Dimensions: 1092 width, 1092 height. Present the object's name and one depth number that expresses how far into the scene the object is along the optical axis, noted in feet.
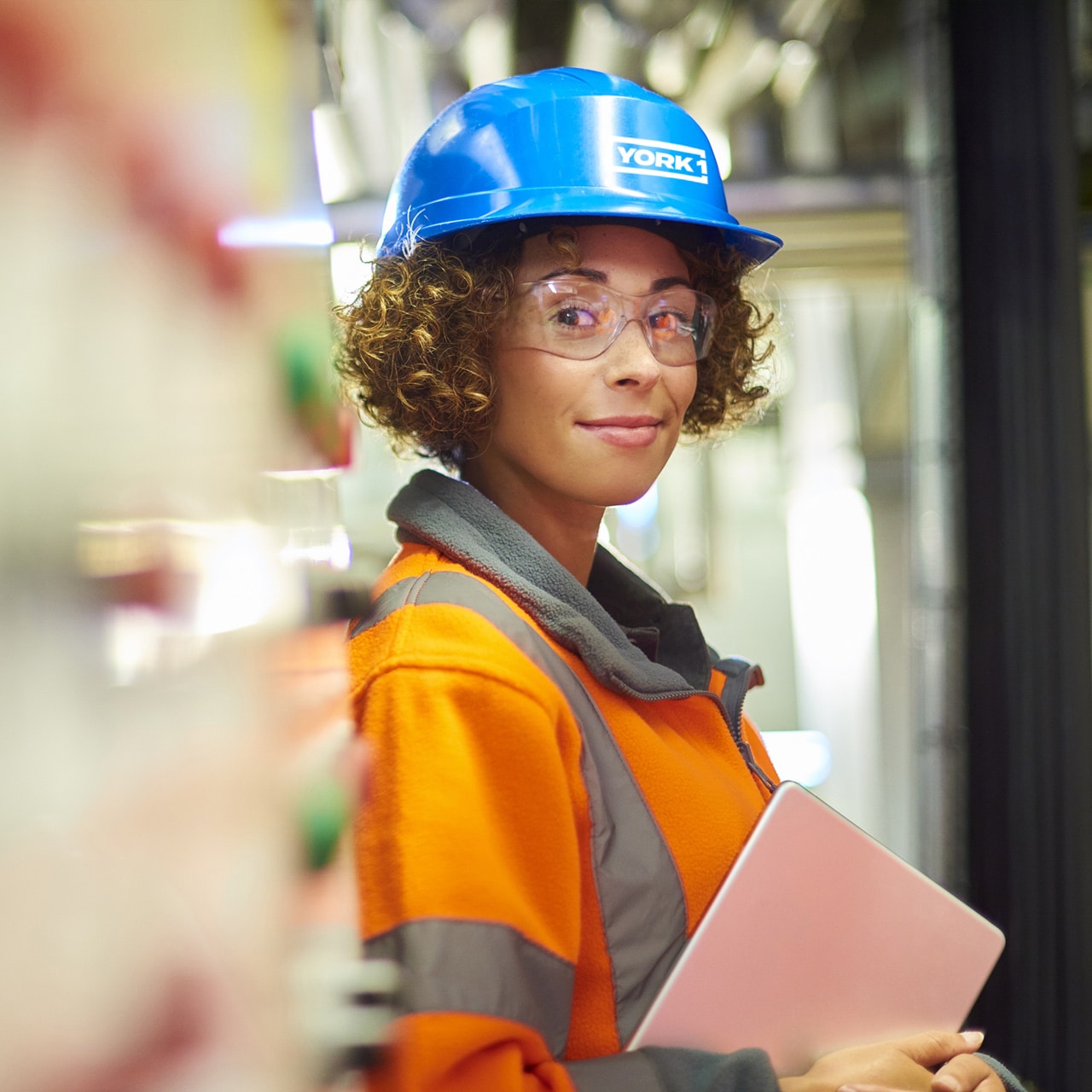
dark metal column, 9.78
